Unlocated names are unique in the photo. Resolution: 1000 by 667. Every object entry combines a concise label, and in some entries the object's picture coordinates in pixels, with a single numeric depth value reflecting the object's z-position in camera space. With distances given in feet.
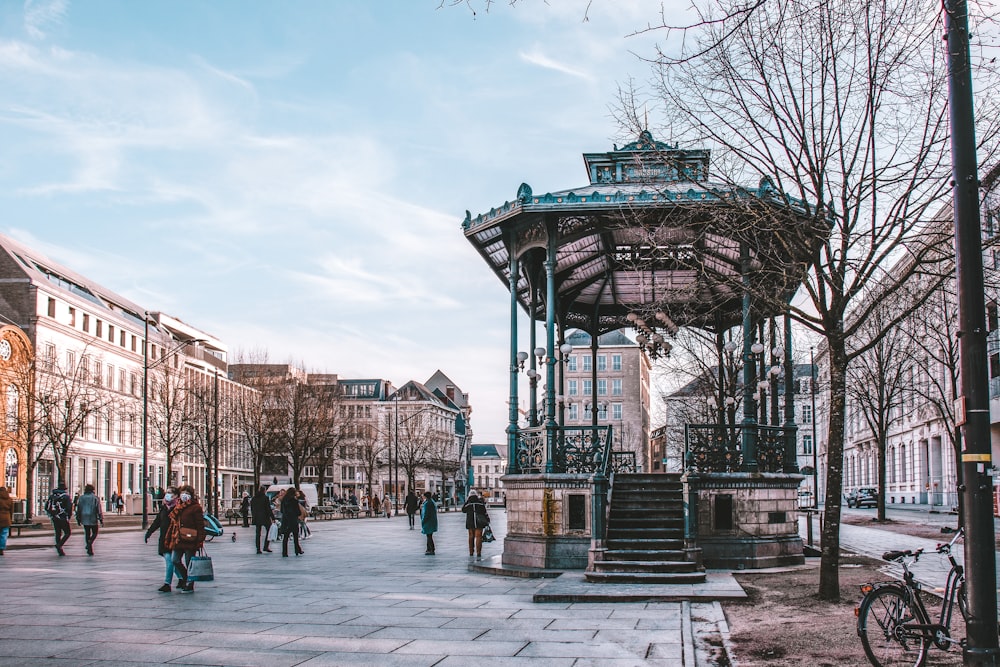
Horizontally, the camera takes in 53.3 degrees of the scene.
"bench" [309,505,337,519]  186.60
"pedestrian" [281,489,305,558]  79.56
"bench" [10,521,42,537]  113.05
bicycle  26.12
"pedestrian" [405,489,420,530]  136.67
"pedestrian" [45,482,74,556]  79.71
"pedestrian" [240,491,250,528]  139.33
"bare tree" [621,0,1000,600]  40.37
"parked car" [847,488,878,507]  223.92
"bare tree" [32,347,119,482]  134.41
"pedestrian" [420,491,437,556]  80.28
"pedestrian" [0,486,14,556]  77.20
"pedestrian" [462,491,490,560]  71.00
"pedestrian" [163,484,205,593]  48.78
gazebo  57.67
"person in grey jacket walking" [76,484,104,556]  81.35
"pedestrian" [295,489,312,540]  91.74
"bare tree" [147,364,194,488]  173.99
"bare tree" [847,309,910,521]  103.60
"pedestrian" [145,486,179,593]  49.62
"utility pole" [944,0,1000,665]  24.88
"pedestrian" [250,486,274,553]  84.84
